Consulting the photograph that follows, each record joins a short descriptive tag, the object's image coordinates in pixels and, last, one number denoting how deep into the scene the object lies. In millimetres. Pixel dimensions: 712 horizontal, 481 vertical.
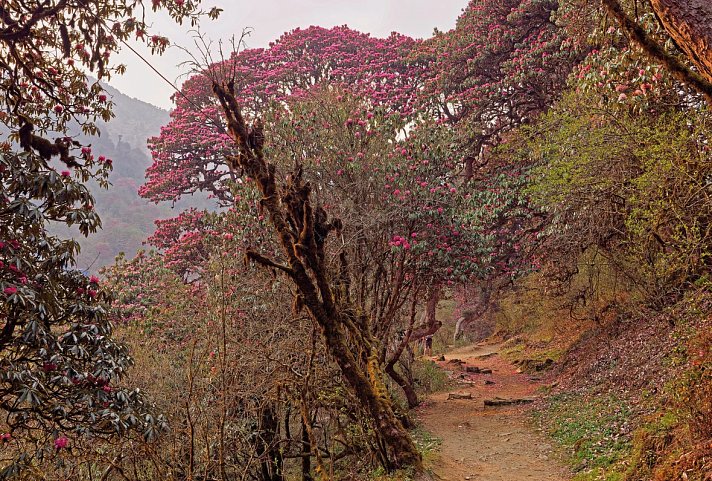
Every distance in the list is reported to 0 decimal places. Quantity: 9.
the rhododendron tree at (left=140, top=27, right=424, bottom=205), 18438
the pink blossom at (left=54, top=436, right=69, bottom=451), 4265
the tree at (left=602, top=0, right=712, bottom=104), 2717
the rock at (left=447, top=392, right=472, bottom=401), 12852
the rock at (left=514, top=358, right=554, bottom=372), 14617
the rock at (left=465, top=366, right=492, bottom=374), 16406
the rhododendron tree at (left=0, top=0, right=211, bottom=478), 3975
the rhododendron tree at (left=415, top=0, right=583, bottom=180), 13742
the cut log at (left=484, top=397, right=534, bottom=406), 11469
